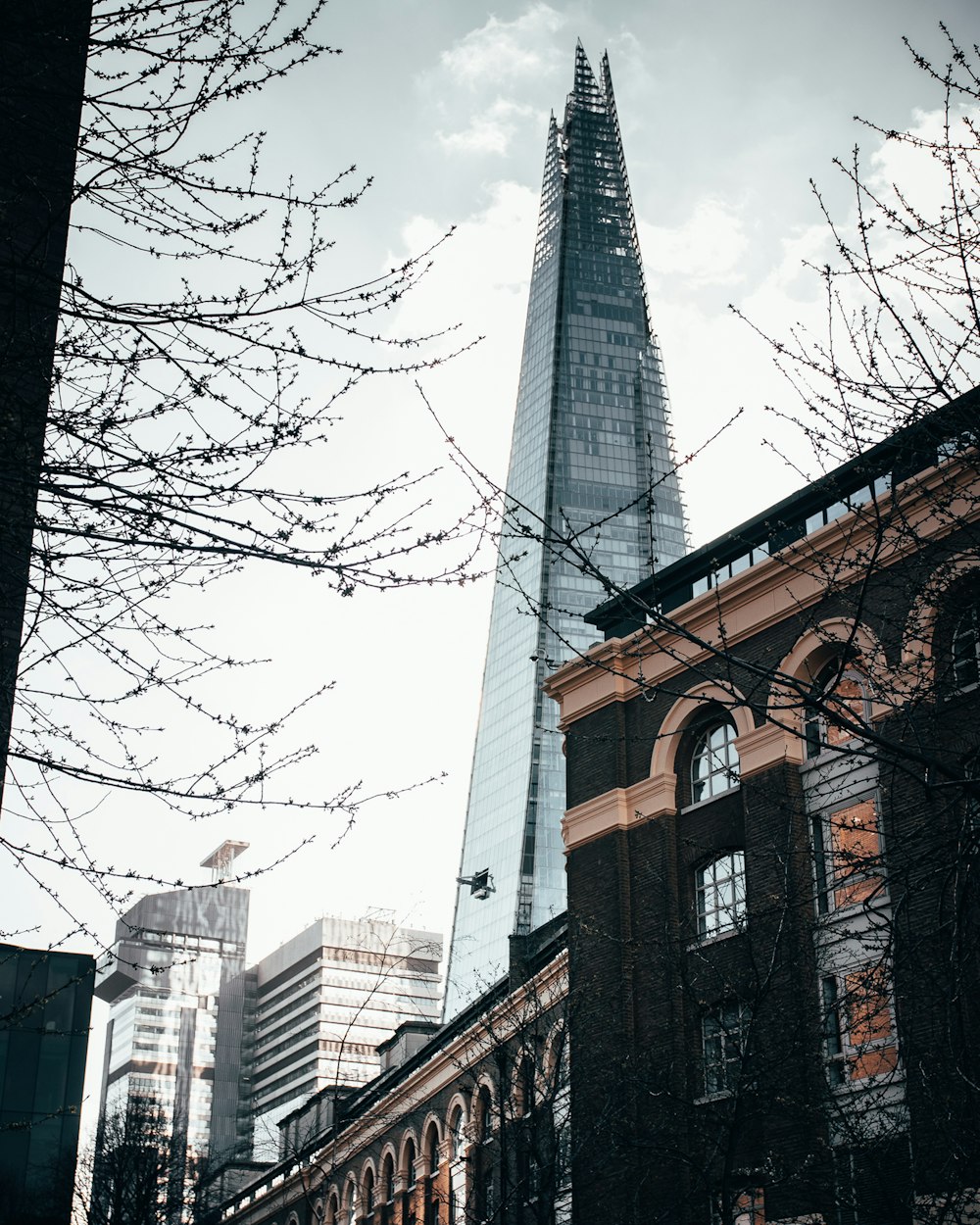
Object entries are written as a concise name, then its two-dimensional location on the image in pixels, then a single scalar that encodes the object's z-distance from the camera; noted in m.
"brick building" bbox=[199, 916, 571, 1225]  23.33
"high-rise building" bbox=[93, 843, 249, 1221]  174.00
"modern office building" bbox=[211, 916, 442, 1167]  158.88
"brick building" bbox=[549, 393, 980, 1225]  17.47
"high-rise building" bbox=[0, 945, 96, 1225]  42.47
